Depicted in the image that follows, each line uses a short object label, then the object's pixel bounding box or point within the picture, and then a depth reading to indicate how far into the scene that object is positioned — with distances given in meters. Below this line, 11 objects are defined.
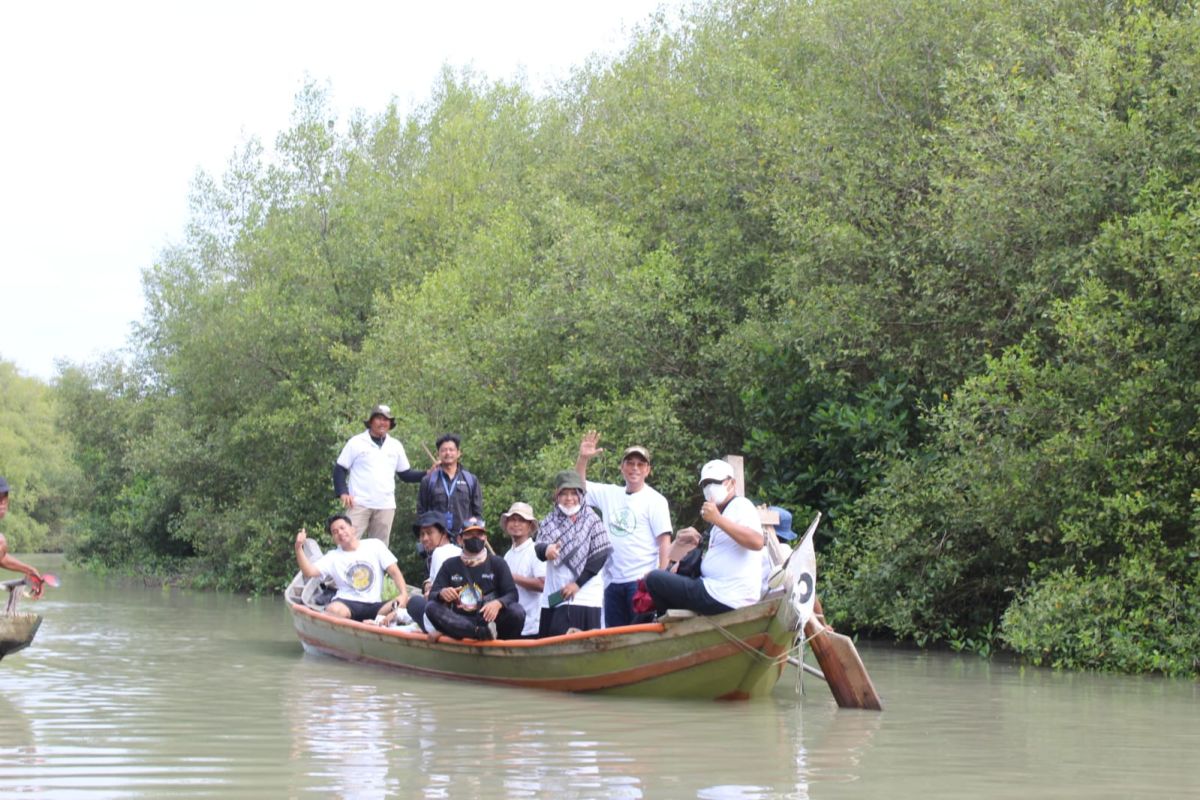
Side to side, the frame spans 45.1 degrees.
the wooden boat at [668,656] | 9.05
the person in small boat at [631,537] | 10.06
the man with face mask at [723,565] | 8.86
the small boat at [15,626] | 9.59
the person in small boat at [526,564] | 10.69
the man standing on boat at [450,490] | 12.67
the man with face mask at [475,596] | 10.33
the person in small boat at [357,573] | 12.39
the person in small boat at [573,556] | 10.12
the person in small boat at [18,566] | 9.39
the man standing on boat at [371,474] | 13.36
